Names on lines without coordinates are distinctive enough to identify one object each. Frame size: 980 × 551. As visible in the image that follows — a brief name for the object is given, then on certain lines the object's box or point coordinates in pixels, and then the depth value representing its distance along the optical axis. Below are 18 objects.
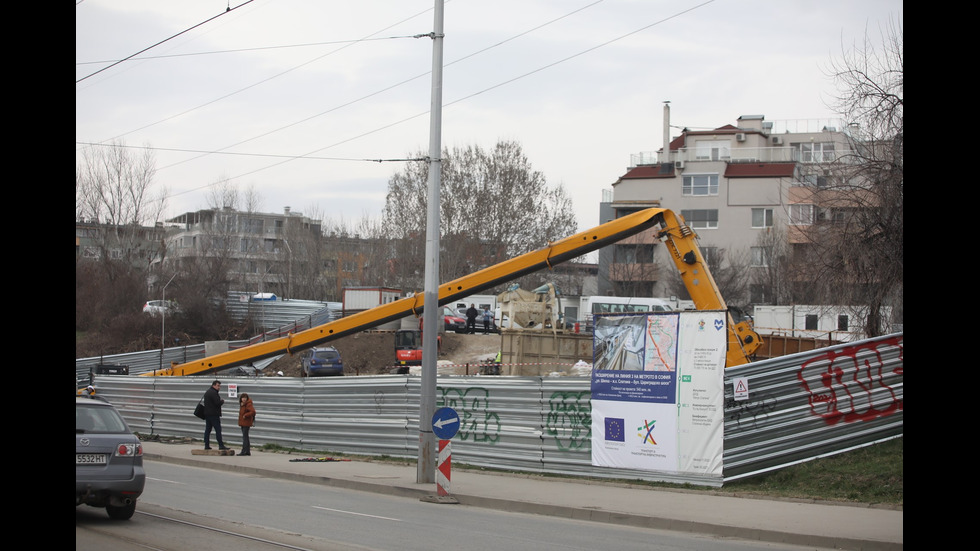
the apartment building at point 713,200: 67.62
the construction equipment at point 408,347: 47.38
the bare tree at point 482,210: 67.94
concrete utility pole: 16.77
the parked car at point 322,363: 46.44
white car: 61.50
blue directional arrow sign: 15.10
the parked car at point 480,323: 59.93
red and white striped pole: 15.00
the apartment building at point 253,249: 82.25
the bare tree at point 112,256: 64.25
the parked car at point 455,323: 59.50
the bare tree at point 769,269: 59.28
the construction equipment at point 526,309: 40.72
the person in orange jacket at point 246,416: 22.26
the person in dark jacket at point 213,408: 22.70
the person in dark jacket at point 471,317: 58.12
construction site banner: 15.60
